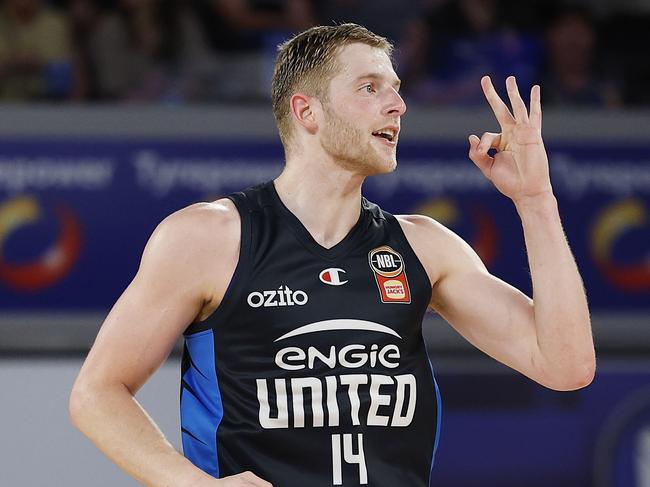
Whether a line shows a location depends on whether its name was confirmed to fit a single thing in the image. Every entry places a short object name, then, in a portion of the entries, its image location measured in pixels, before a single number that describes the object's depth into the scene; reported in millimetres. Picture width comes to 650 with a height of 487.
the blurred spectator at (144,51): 15250
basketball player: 6645
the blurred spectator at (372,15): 16406
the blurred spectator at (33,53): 14875
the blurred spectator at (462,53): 15672
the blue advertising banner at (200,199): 13555
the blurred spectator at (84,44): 15055
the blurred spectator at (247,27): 15656
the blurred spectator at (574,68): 16047
